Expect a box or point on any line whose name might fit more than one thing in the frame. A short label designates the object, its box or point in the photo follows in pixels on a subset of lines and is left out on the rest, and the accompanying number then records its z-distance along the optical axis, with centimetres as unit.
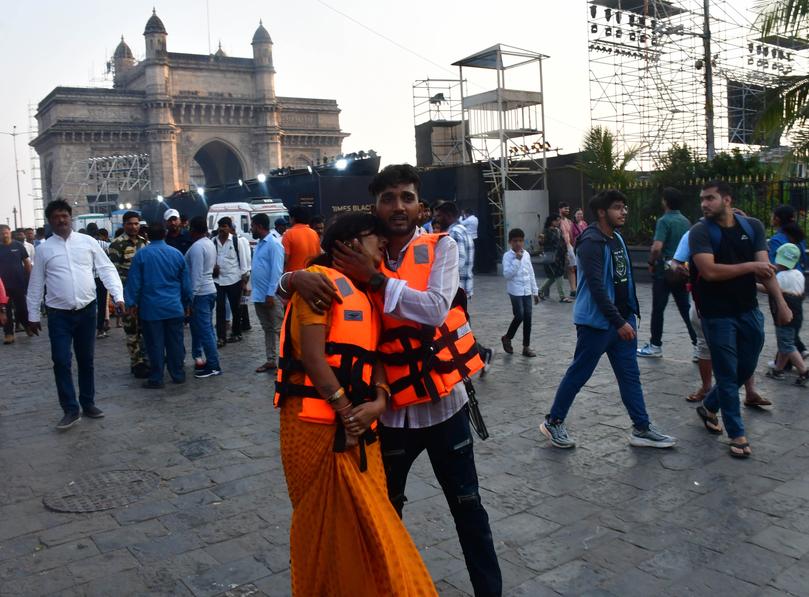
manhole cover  444
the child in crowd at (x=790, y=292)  647
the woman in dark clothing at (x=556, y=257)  1269
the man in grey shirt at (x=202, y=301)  822
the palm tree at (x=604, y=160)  1738
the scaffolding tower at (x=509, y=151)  1853
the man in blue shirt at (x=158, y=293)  750
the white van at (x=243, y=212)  2181
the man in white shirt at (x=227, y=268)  972
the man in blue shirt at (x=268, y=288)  823
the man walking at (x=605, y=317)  491
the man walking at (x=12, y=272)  1159
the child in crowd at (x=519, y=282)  811
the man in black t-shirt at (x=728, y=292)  474
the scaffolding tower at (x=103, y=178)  5211
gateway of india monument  5288
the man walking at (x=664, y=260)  778
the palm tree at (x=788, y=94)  831
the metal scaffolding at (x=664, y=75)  2684
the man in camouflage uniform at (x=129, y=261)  834
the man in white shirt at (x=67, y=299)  618
